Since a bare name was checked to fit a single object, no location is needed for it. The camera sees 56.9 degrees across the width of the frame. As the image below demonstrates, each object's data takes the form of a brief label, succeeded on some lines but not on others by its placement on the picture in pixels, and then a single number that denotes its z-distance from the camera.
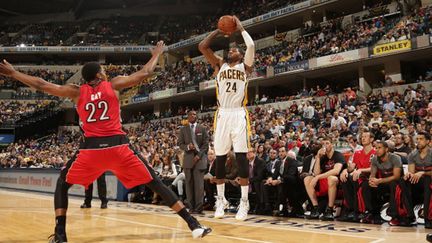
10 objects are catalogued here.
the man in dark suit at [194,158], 7.45
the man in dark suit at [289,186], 7.03
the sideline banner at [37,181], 11.22
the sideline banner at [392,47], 18.71
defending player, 3.99
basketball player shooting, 5.35
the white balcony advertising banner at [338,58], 20.84
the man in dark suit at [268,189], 7.37
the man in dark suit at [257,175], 7.59
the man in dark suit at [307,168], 7.05
